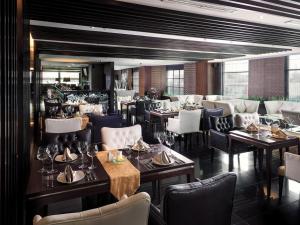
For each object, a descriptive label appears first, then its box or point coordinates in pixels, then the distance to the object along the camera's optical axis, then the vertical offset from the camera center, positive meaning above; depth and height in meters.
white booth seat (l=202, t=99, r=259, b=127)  8.44 -0.09
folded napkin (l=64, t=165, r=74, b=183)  1.87 -0.59
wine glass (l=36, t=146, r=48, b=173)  2.20 -0.50
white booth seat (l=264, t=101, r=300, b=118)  8.46 -0.11
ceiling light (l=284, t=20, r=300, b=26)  4.70 +1.64
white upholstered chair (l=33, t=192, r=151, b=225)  1.12 -0.57
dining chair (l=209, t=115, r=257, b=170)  3.91 -0.64
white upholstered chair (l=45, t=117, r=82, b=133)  4.32 -0.43
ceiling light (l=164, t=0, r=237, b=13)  3.46 +1.50
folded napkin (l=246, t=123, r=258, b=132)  3.83 -0.40
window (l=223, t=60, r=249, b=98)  11.02 +1.21
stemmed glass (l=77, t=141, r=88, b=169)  2.44 -0.48
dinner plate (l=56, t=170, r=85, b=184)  1.88 -0.62
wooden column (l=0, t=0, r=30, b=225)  1.41 -0.11
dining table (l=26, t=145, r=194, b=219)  1.71 -0.64
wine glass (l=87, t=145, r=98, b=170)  2.35 -0.50
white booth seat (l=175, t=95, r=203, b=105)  11.48 +0.23
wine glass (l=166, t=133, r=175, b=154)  2.85 -0.47
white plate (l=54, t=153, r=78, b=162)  2.35 -0.57
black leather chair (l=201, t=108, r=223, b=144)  5.69 -0.33
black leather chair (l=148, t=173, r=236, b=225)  1.44 -0.65
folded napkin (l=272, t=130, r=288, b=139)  3.42 -0.46
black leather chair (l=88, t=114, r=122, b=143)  4.75 -0.42
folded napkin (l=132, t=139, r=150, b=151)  2.67 -0.50
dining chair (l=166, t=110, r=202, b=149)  5.44 -0.47
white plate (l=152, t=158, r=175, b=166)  2.22 -0.58
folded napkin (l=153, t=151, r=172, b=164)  2.26 -0.55
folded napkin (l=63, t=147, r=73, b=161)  2.35 -0.54
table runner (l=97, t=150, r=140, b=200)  1.95 -0.65
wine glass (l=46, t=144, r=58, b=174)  2.23 -0.47
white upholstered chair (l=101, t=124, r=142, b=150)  3.19 -0.47
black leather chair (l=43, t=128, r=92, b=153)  2.88 -0.46
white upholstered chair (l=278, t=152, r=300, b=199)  2.64 -0.73
